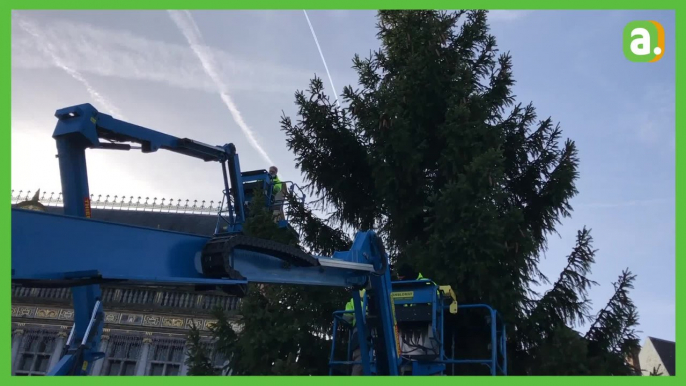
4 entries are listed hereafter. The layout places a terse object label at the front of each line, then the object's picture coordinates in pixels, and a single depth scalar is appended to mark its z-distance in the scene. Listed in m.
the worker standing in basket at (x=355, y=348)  8.19
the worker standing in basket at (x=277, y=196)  12.12
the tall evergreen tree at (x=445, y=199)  9.12
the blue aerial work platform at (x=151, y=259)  4.41
